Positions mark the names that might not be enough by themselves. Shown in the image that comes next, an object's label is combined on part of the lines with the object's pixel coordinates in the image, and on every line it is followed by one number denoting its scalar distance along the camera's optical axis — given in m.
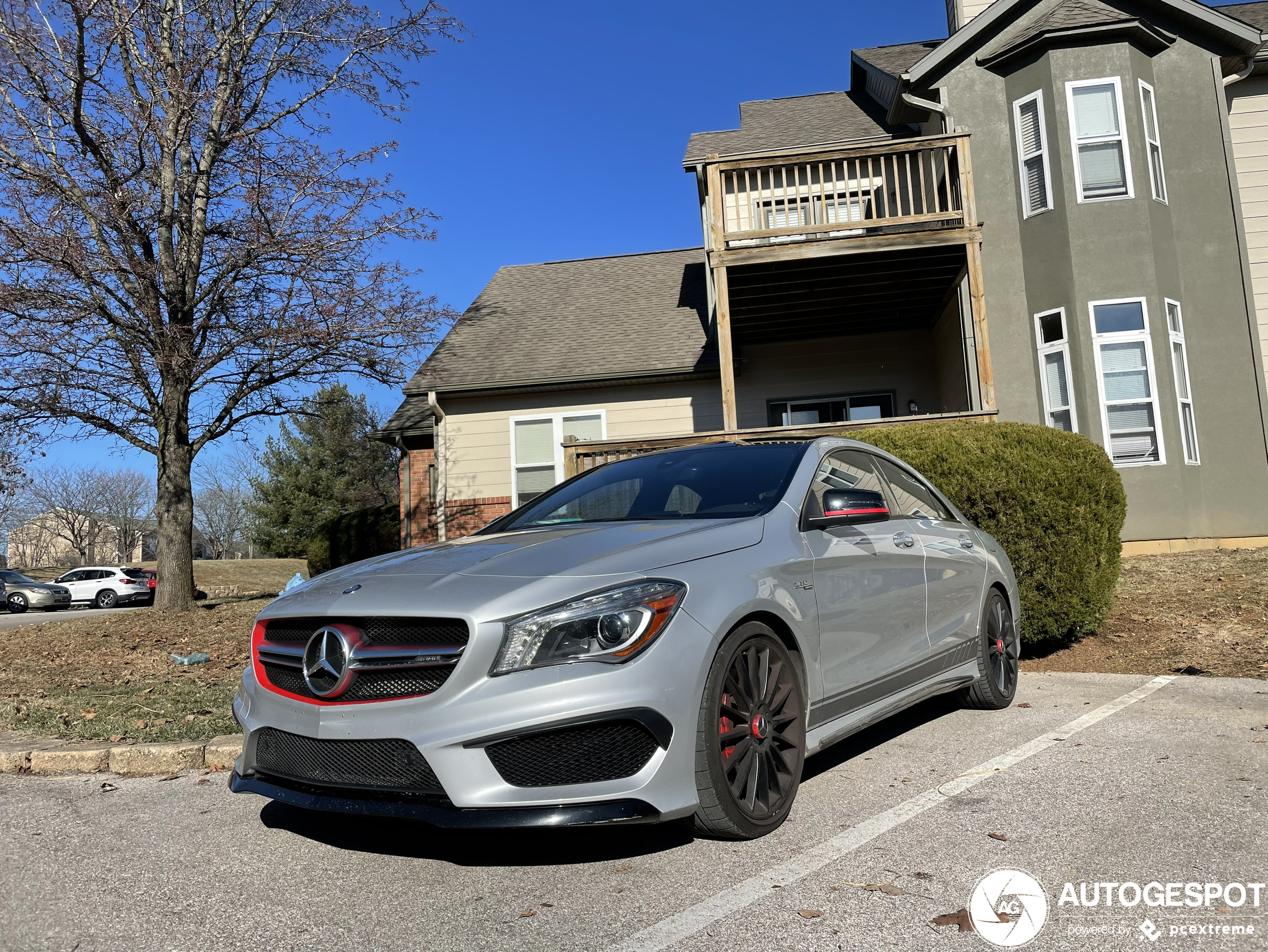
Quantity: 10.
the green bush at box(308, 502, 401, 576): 20.53
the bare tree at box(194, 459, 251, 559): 68.69
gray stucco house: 12.16
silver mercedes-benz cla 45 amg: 2.92
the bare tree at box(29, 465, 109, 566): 61.84
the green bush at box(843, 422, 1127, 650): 6.95
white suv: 32.62
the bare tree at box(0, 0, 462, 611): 11.11
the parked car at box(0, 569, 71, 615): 30.44
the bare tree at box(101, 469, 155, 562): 65.00
